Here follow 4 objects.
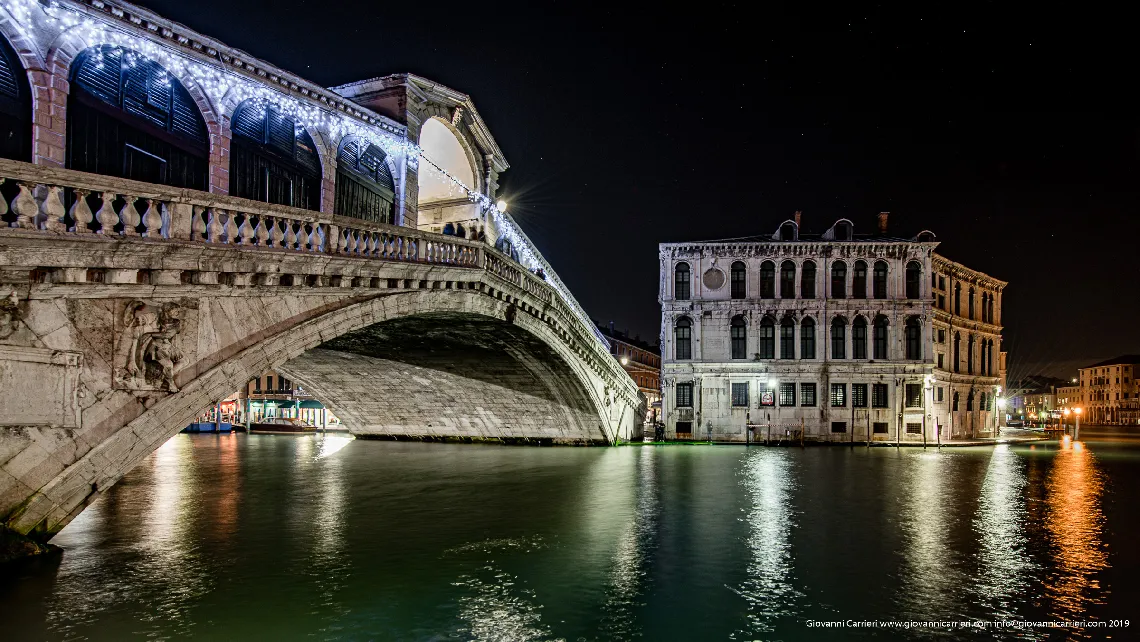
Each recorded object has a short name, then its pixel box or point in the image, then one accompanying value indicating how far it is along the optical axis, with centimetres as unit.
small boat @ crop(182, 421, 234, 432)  4609
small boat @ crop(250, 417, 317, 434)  4653
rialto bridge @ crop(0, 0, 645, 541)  864
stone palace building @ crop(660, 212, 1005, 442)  3691
